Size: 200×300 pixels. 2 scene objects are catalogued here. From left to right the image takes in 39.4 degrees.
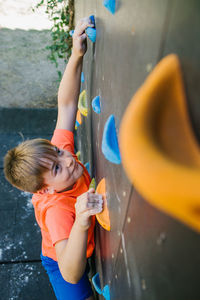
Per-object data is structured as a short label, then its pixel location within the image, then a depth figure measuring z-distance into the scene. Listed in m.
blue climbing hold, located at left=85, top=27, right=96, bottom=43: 1.27
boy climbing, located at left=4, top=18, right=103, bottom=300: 1.16
